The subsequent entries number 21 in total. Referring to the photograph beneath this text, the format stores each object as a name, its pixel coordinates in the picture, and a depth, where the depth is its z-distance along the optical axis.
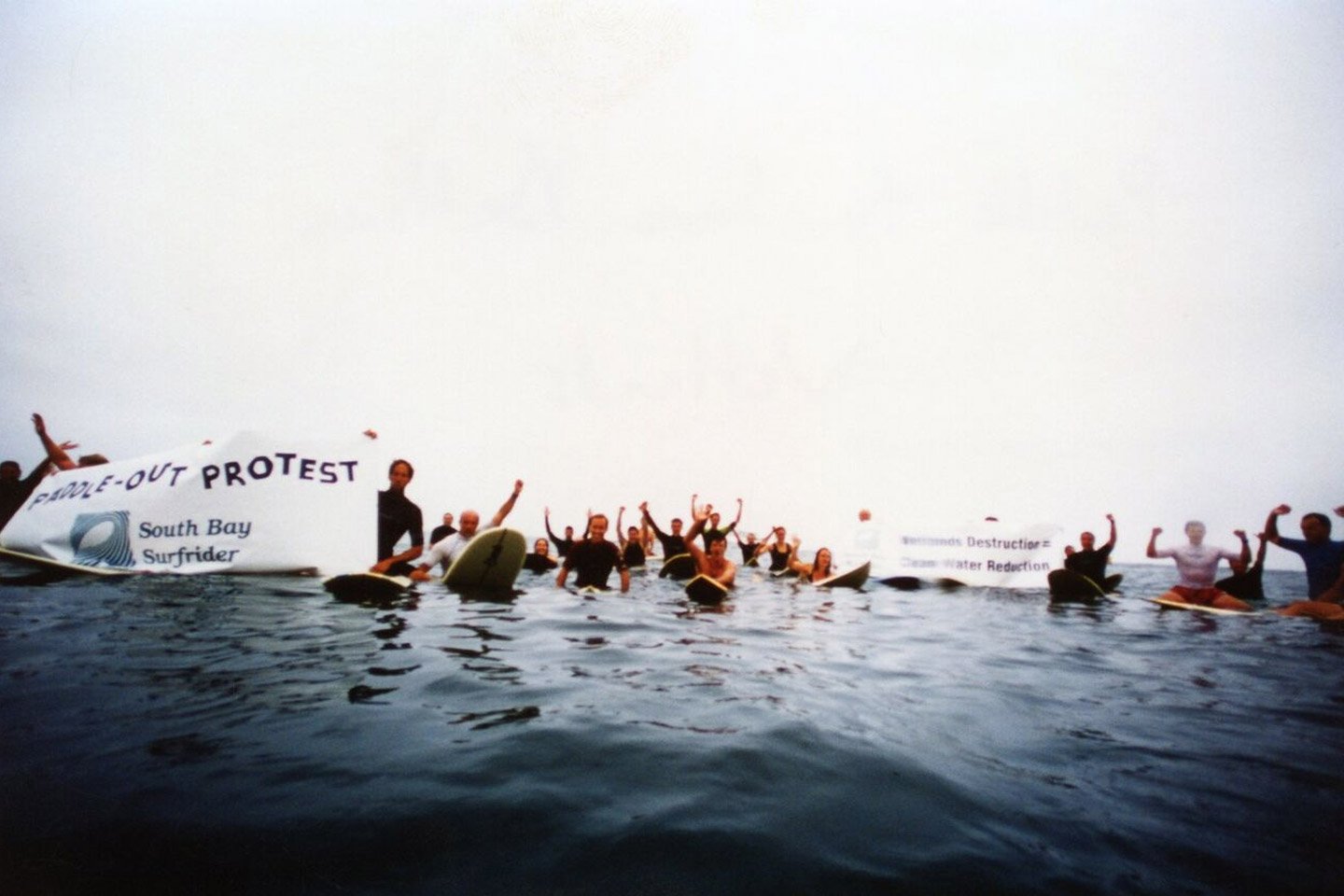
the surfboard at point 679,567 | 16.05
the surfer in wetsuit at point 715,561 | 9.90
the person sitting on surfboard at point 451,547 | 9.72
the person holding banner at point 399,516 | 8.52
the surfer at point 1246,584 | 12.84
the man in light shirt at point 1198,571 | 10.42
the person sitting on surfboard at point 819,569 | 14.46
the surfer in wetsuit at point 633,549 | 17.77
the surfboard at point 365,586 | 7.09
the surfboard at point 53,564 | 7.62
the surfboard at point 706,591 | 9.66
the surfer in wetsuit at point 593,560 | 10.67
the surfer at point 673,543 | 17.14
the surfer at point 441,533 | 14.50
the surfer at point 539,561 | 16.83
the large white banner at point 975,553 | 15.11
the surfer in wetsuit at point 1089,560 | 13.08
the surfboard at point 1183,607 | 9.86
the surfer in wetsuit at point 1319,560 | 9.18
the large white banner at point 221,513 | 7.75
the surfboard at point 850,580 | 13.78
